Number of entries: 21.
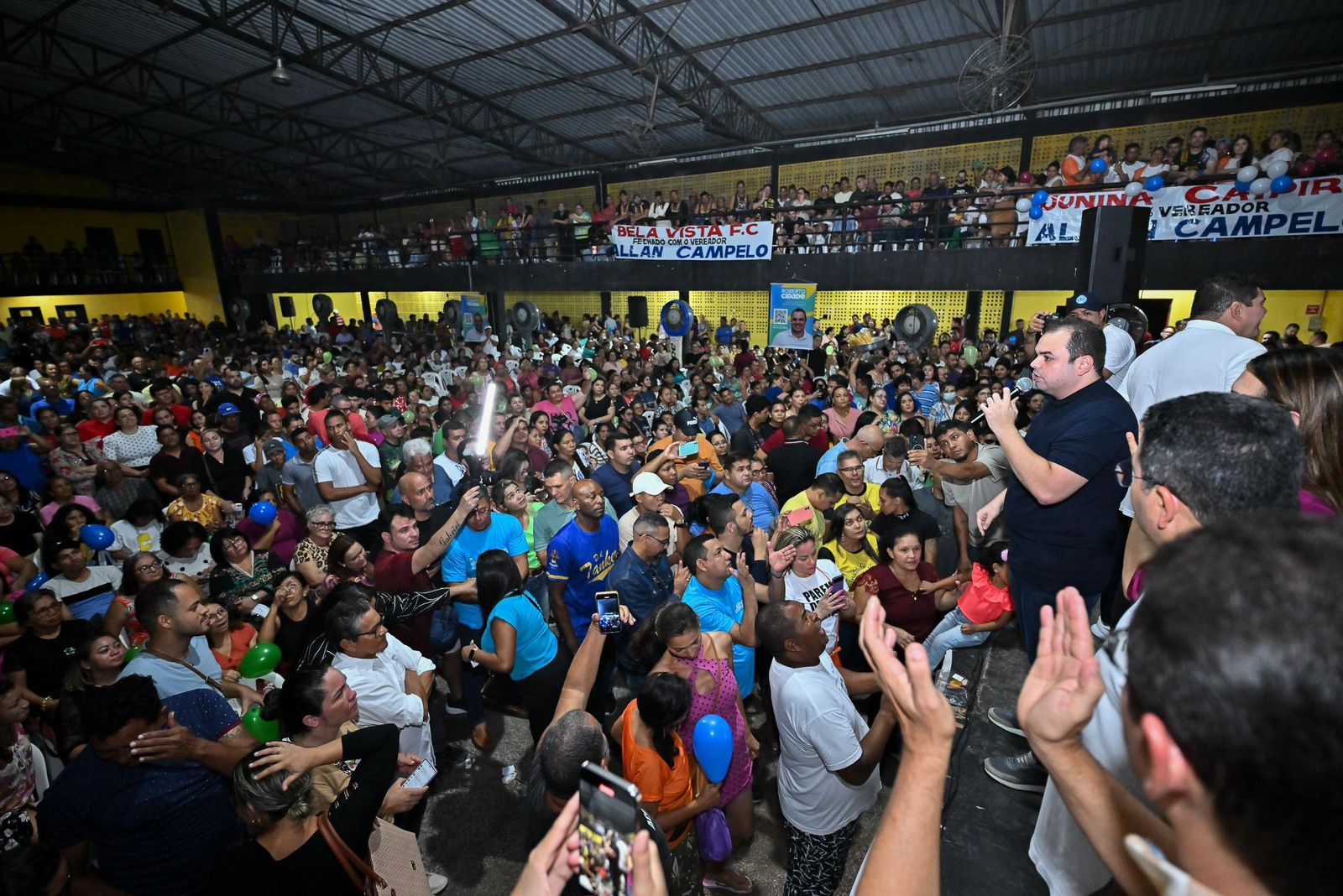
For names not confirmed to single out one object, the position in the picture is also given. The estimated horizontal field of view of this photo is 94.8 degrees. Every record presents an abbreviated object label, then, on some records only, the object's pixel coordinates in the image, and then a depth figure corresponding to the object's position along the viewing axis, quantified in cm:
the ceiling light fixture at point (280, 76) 1056
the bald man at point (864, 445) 489
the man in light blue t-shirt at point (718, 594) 330
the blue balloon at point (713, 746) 239
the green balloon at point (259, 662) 331
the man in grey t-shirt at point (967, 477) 424
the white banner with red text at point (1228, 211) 728
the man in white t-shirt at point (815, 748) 238
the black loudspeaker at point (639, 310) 1364
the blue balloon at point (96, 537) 453
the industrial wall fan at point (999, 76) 713
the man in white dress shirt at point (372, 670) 276
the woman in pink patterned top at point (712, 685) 264
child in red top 336
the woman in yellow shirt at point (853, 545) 388
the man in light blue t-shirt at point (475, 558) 399
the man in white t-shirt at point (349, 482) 523
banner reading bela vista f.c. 1191
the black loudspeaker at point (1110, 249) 450
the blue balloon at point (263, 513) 471
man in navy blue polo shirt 218
